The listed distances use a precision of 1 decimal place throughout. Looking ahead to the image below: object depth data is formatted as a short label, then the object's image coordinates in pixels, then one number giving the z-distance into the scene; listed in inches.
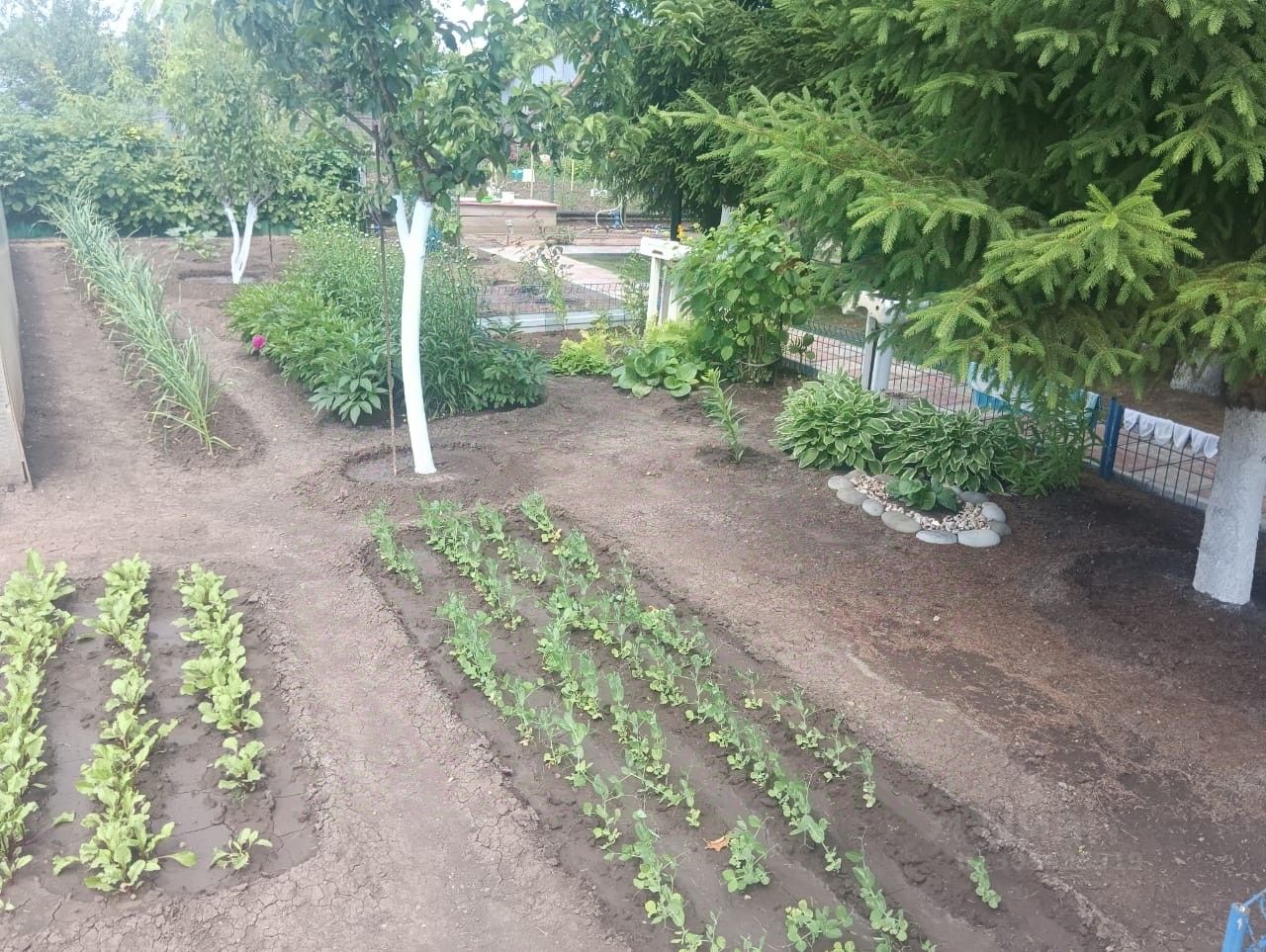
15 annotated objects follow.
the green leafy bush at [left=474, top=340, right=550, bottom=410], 346.0
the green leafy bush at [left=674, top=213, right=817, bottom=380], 365.1
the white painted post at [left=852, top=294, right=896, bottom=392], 359.6
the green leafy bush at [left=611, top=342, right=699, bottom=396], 376.5
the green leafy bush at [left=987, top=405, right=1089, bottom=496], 266.8
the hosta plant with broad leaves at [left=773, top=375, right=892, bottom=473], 285.1
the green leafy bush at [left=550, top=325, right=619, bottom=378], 406.1
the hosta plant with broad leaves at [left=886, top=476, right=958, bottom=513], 256.8
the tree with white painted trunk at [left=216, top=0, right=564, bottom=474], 239.6
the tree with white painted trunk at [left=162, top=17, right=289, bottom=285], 475.5
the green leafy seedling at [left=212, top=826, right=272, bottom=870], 133.3
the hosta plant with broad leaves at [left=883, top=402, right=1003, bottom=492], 264.1
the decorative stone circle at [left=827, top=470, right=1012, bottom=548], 243.6
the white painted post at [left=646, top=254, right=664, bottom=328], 448.1
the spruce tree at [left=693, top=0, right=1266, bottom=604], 138.6
